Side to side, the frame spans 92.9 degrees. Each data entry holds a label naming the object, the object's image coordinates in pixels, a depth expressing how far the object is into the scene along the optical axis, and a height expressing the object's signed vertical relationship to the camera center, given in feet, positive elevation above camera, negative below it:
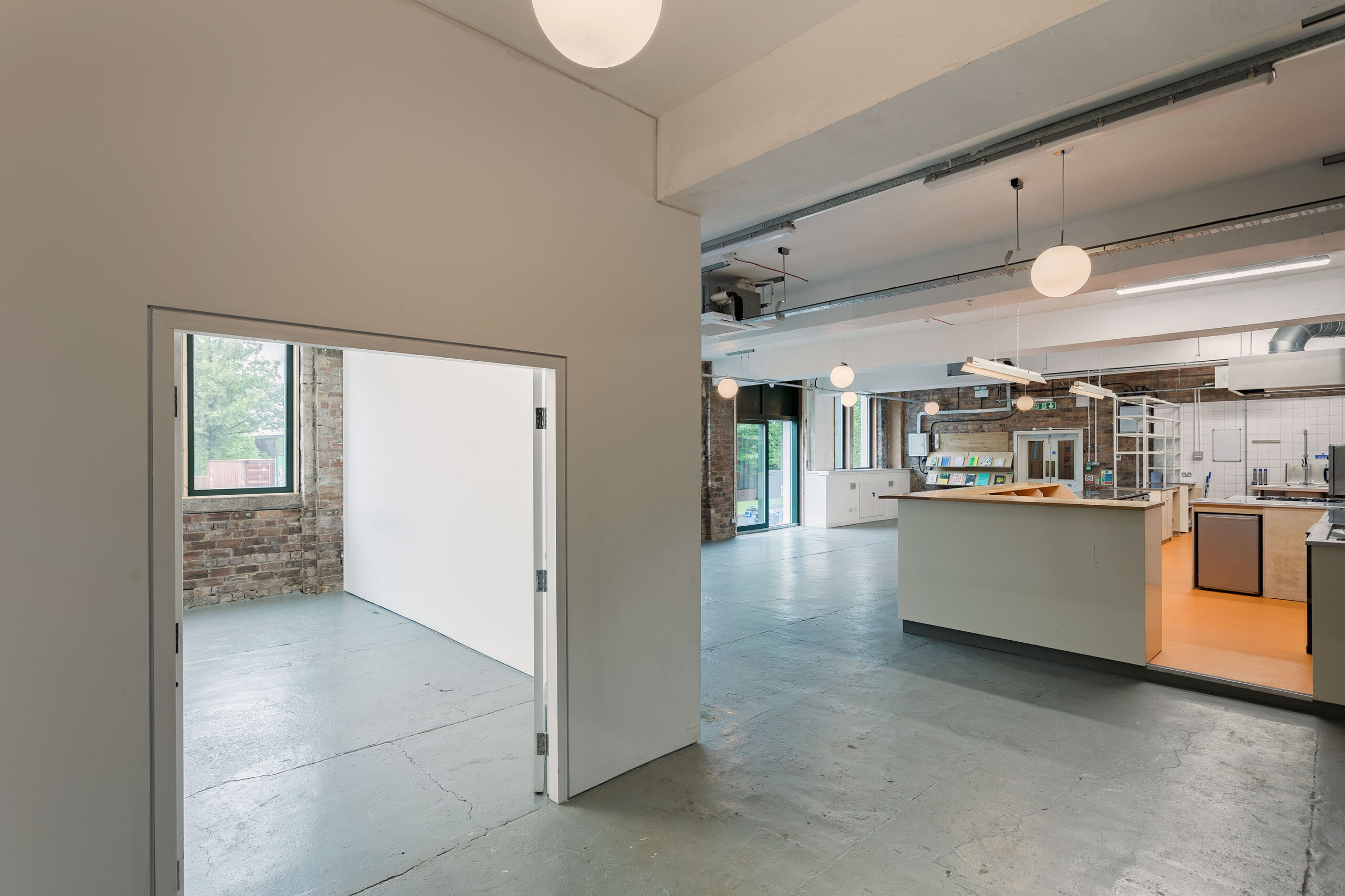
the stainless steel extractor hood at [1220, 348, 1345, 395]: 25.88 +3.14
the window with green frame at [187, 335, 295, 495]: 20.92 +1.07
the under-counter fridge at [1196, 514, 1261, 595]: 20.61 -3.53
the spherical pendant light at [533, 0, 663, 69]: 3.87 +2.60
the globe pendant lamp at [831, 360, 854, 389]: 24.75 +2.82
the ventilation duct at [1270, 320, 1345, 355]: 25.49 +4.63
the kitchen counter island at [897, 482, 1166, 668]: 14.32 -3.05
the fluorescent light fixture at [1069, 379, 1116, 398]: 28.89 +2.61
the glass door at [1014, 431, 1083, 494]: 42.78 -0.77
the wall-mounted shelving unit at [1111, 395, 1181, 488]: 34.94 +0.21
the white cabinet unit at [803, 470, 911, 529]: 42.24 -3.35
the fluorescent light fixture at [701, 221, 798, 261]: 15.14 +5.20
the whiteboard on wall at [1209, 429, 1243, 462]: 35.96 +0.08
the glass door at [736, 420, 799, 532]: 39.86 -1.79
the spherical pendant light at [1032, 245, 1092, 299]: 10.68 +2.97
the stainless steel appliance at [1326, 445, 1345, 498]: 20.35 -0.72
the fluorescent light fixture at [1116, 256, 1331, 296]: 15.16 +4.40
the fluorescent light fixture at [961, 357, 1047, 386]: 21.02 +2.66
